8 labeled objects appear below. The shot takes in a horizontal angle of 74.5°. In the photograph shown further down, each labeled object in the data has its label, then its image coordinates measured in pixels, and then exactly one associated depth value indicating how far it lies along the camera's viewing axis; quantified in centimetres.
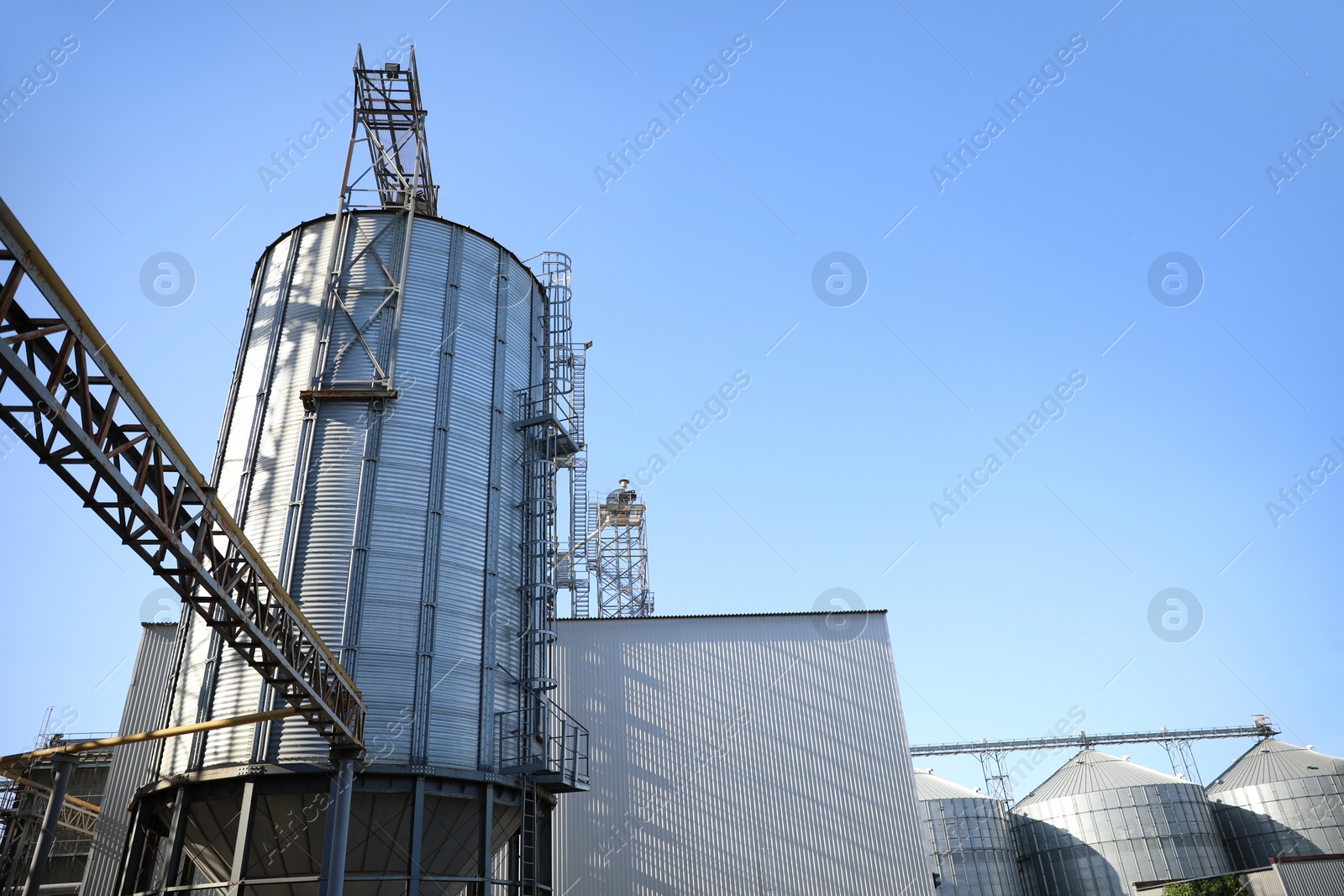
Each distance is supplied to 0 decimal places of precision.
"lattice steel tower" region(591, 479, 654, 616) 4097
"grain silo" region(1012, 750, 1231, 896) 3981
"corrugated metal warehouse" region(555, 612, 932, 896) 2488
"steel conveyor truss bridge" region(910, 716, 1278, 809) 5544
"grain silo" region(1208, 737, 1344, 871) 4109
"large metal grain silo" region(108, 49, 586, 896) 1598
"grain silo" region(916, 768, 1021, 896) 4266
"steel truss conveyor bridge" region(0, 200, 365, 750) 867
